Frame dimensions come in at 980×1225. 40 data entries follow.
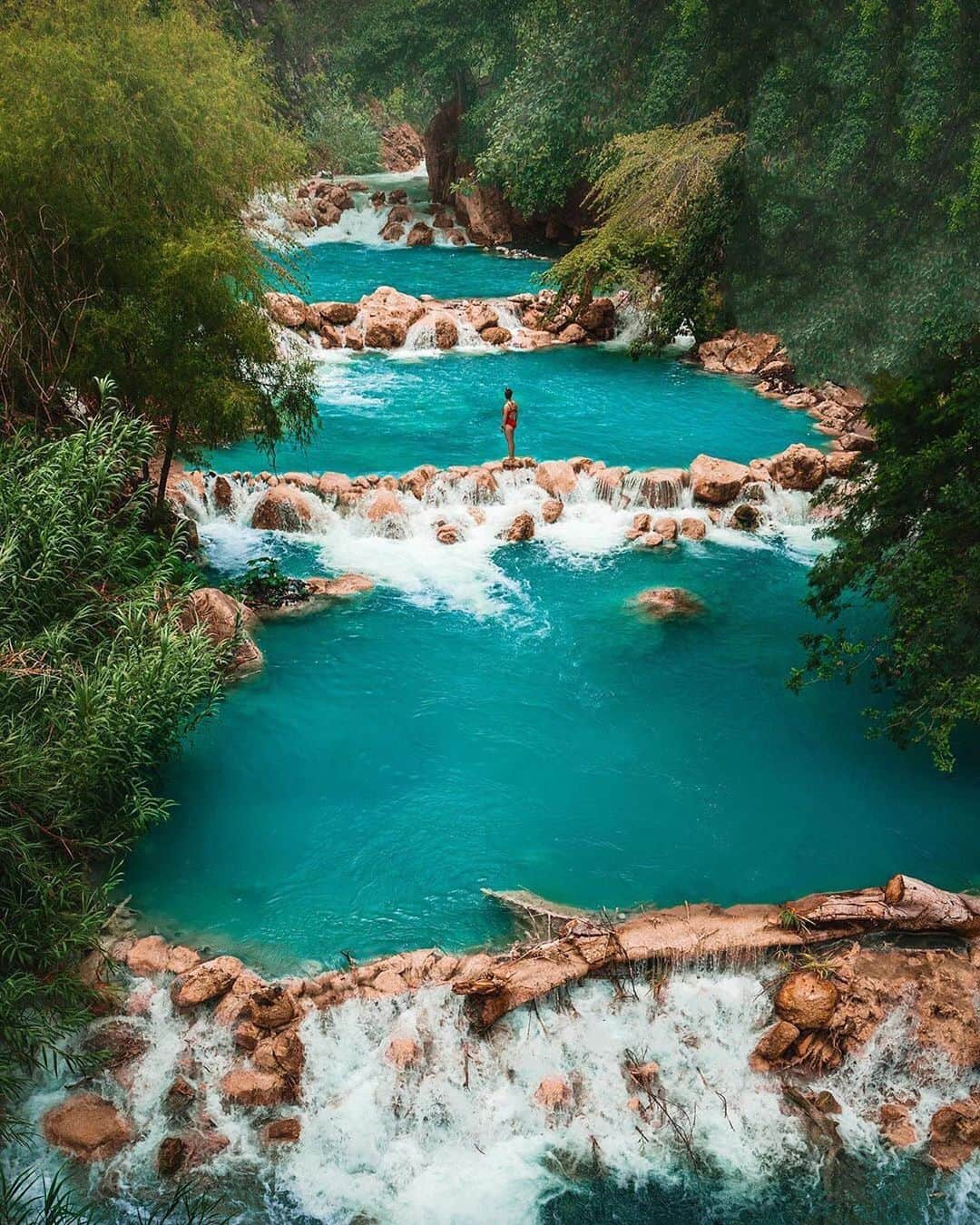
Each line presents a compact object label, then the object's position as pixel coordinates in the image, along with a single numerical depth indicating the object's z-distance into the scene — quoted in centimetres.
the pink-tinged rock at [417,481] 1816
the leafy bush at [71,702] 848
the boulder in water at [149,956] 906
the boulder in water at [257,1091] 807
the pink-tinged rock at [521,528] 1741
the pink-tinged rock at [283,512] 1744
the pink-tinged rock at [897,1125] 799
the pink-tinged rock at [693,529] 1767
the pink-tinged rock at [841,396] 2317
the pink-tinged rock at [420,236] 3828
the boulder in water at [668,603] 1527
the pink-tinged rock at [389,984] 884
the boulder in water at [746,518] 1795
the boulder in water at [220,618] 1281
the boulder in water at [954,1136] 785
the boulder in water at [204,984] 863
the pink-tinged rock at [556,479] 1852
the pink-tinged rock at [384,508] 1744
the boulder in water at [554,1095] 814
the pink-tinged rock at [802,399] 2369
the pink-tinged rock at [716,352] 2602
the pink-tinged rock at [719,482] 1827
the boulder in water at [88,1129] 769
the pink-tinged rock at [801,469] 1856
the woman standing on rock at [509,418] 1878
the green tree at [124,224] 1211
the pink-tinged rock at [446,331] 2653
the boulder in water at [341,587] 1565
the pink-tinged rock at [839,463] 1856
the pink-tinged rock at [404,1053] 837
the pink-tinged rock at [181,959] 905
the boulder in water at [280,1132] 787
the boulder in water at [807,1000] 857
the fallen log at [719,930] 893
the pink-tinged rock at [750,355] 2566
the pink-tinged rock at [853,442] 2016
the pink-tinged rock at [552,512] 1794
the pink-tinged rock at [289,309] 2527
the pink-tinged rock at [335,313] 2658
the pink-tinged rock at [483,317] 2759
